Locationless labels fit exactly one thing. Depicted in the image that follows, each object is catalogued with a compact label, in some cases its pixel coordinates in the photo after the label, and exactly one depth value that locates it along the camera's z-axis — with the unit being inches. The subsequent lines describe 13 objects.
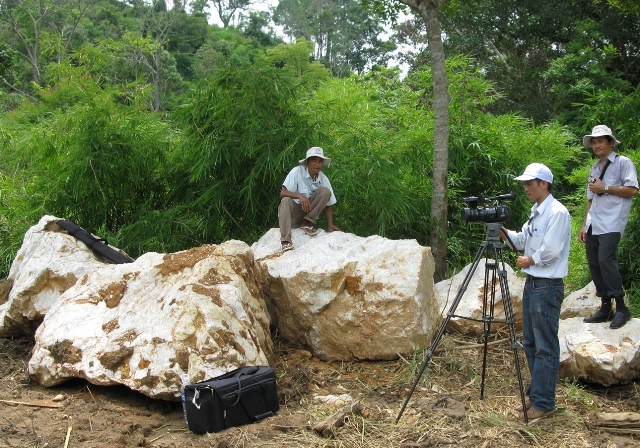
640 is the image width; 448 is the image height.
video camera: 131.6
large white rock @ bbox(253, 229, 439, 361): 169.9
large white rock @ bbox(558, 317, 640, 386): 154.5
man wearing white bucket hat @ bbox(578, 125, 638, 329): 161.0
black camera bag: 129.2
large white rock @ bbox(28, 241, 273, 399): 142.3
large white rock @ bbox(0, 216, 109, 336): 184.7
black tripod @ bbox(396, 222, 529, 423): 132.6
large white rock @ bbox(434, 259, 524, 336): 189.5
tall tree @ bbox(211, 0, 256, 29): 1755.3
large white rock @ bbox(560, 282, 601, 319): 186.9
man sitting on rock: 200.7
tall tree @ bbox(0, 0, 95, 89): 855.1
